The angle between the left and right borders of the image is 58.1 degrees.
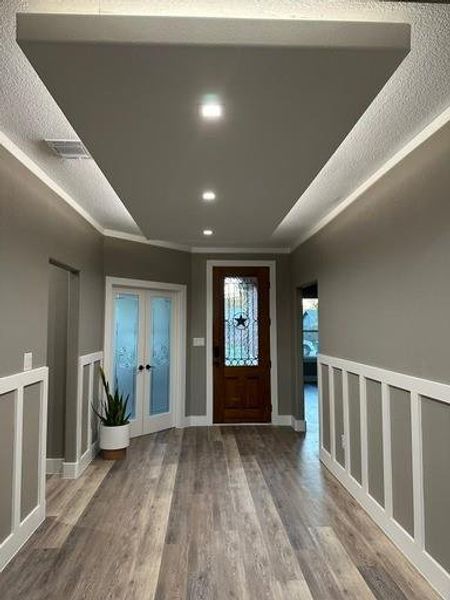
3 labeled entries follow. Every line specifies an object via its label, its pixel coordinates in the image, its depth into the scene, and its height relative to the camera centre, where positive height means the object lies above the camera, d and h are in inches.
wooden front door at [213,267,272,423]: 224.4 -11.8
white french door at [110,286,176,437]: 195.9 -15.3
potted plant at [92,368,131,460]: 166.1 -43.5
